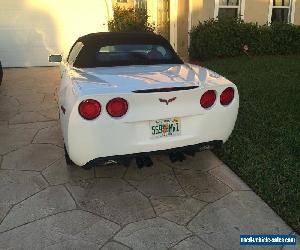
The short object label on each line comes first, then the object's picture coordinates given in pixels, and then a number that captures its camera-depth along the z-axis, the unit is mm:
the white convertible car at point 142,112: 3072
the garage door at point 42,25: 11109
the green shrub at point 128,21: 11625
